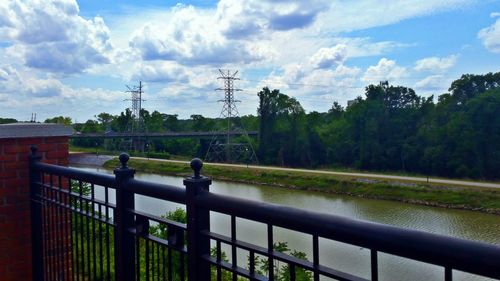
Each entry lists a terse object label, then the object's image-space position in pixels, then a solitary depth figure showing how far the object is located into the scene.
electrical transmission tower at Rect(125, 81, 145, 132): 55.81
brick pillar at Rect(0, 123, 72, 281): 2.93
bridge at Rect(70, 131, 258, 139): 51.19
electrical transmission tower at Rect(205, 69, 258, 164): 48.47
